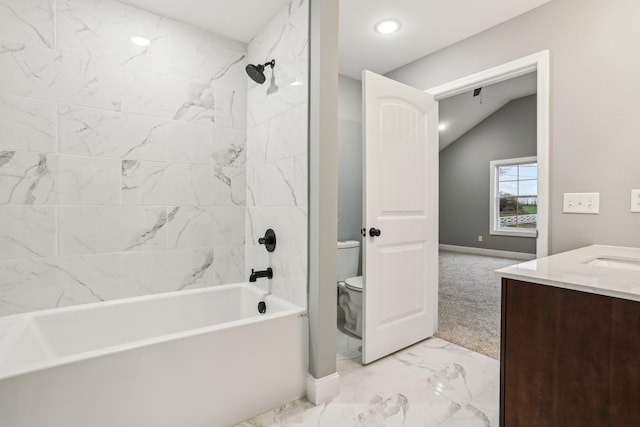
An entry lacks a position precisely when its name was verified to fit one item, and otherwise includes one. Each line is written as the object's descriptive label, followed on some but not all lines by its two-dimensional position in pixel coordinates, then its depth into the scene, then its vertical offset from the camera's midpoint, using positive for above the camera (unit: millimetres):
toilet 2473 -693
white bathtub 1166 -696
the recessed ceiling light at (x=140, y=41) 1982 +1037
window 6438 +167
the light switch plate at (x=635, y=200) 1688 +23
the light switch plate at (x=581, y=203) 1814 +12
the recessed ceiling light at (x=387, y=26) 2263 +1300
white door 2146 -74
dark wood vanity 874 -459
